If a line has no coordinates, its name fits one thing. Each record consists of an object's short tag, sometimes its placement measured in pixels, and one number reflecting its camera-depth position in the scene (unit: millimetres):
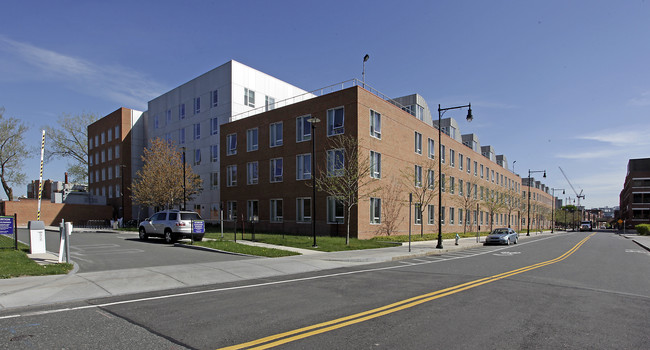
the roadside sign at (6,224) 15185
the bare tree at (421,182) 34469
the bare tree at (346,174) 25688
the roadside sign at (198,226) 21903
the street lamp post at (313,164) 20769
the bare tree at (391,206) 30972
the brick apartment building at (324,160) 29031
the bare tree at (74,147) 63344
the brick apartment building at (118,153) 56156
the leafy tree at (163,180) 37969
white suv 22125
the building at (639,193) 99500
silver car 30062
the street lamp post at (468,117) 23219
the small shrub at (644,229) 55631
